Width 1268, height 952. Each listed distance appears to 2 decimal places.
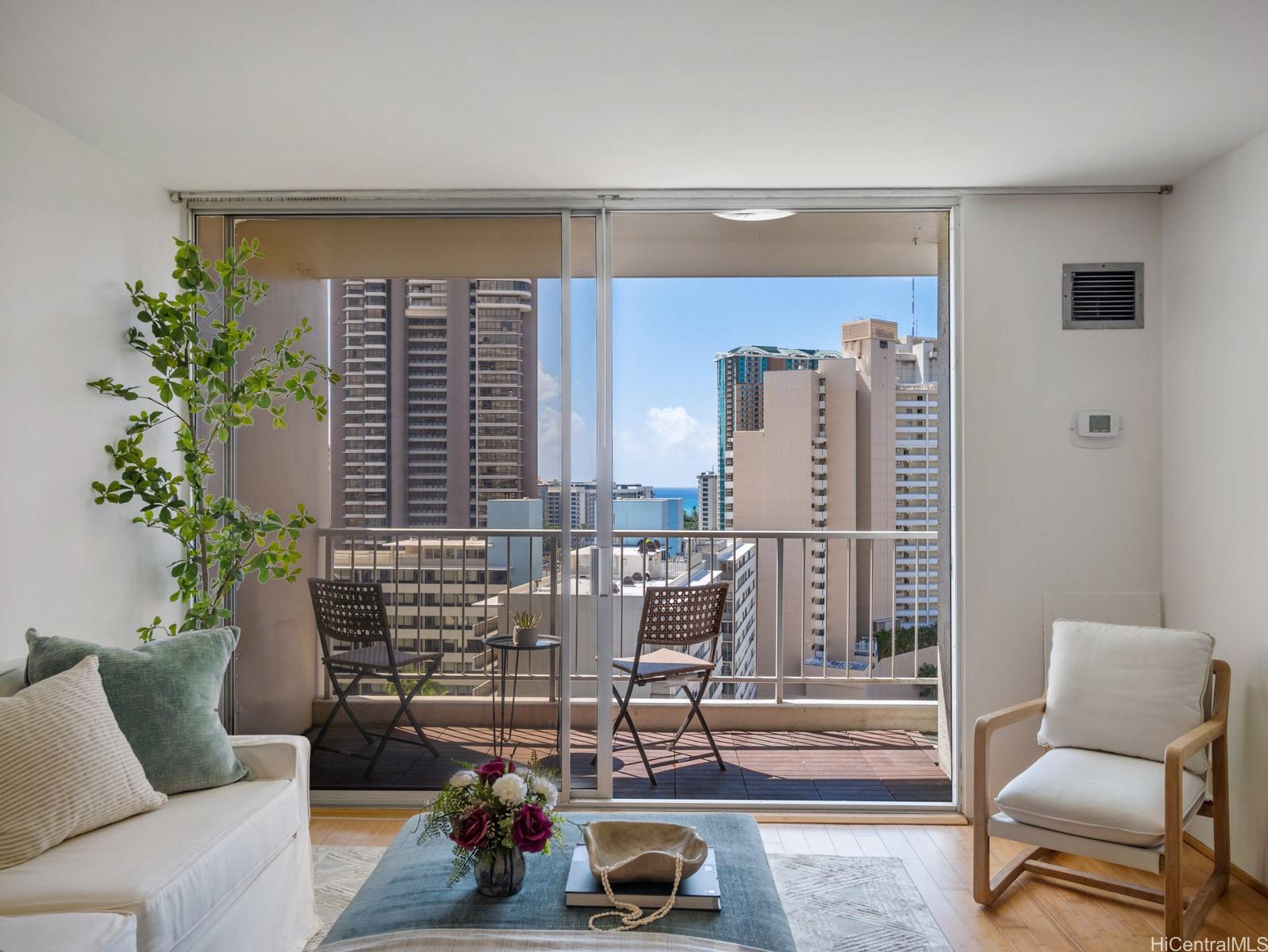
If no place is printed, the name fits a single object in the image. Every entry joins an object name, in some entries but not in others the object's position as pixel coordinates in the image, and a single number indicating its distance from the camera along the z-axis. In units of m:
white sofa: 1.88
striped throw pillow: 2.12
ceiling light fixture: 4.05
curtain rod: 3.75
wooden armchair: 2.63
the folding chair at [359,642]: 3.84
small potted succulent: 3.85
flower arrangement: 2.08
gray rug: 2.72
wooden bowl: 2.14
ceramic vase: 2.12
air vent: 3.66
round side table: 3.85
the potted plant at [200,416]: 3.36
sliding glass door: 3.81
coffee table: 2.01
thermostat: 3.65
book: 2.09
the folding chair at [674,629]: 4.21
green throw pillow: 2.48
